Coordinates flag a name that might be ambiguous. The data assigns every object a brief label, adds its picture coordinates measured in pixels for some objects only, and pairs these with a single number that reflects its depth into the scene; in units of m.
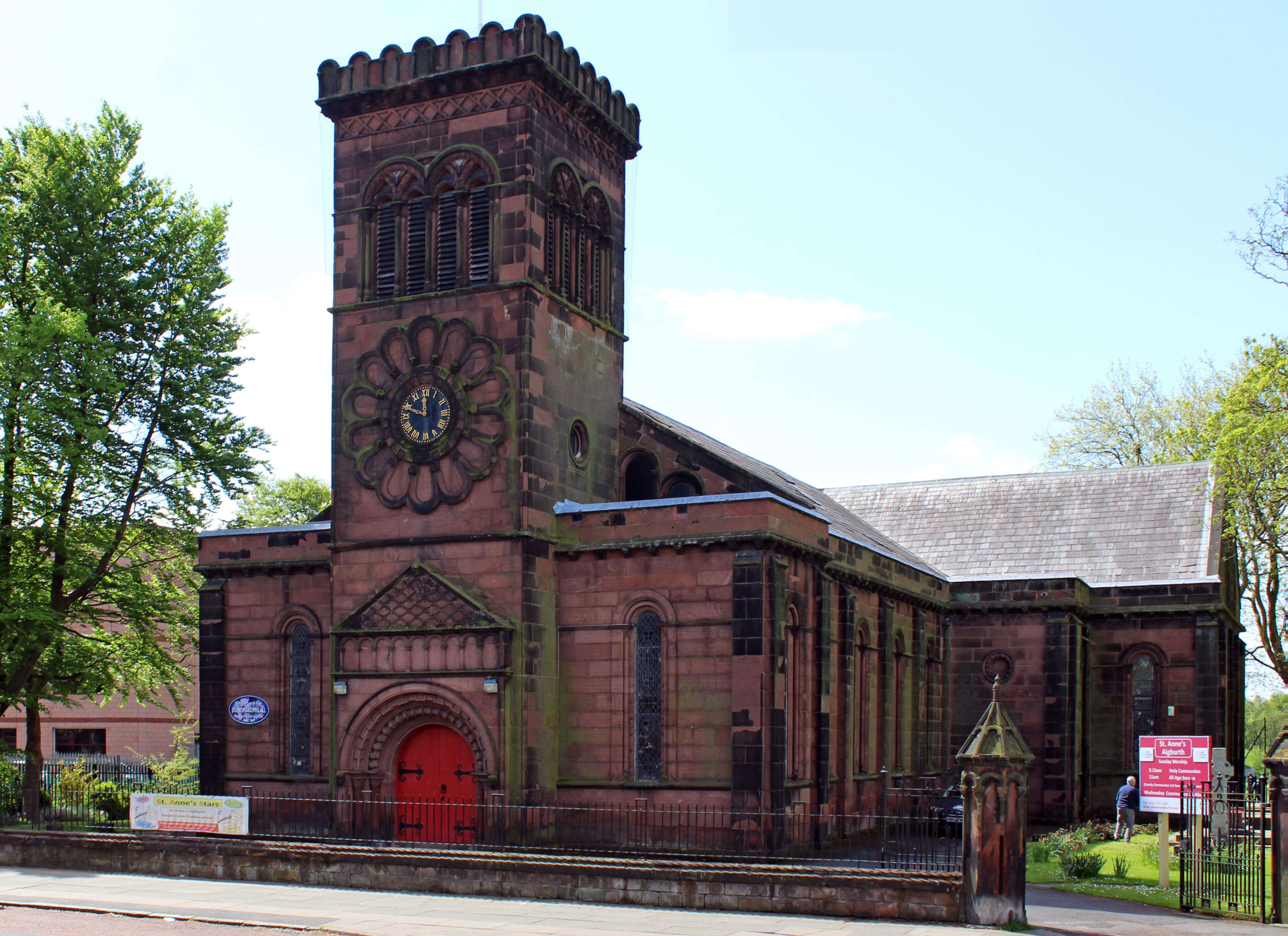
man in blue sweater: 31.70
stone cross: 21.27
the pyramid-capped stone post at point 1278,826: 17.89
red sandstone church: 26.27
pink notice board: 20.92
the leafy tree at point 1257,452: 38.19
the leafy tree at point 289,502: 66.50
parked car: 28.73
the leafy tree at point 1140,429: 54.28
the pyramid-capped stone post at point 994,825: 17.36
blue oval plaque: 29.95
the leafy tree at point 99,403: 33.22
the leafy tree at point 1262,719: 80.38
